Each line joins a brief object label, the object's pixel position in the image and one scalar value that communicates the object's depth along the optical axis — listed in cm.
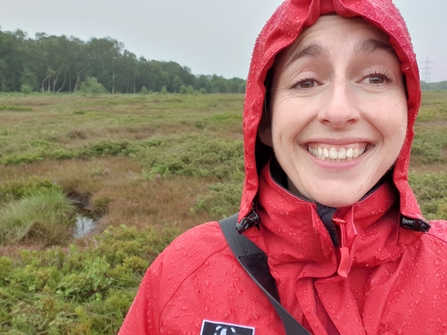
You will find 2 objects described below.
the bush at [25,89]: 5745
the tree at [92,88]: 5650
